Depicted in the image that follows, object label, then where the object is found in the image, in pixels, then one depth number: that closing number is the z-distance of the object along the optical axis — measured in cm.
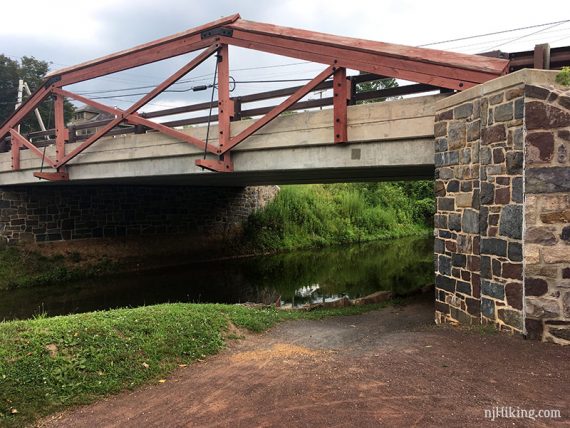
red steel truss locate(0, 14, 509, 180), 659
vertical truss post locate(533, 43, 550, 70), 570
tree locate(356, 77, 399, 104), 4140
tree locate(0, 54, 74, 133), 2542
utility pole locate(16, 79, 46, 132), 2211
